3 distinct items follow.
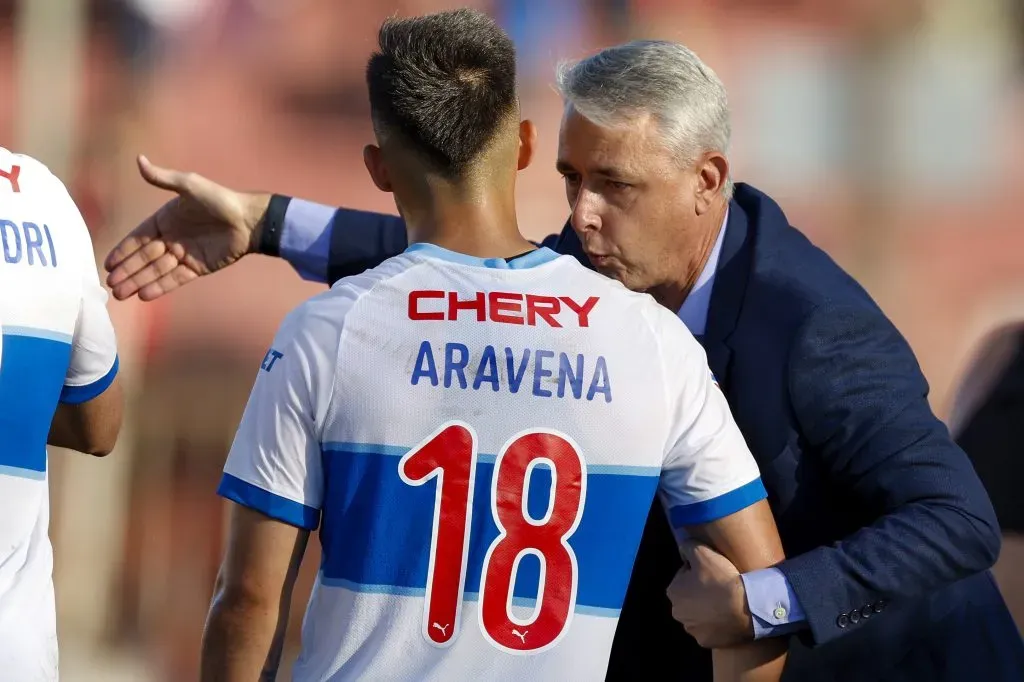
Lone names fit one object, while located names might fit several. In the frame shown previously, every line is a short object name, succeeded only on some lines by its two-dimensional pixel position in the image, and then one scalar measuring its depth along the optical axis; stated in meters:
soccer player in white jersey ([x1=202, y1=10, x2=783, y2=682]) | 14.75
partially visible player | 14.99
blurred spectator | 15.86
